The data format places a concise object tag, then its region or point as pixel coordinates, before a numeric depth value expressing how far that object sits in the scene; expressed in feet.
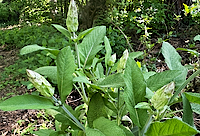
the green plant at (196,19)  10.52
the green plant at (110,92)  1.72
